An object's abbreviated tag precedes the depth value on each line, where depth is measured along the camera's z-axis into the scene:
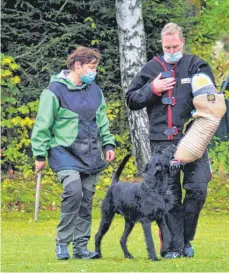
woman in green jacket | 16.77
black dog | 16.17
